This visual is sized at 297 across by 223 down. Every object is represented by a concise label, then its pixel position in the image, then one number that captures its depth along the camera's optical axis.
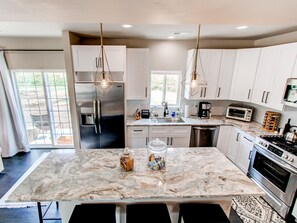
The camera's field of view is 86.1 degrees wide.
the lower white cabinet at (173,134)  3.55
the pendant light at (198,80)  3.60
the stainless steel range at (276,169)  2.15
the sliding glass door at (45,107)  3.94
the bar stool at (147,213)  1.50
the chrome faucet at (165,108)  3.96
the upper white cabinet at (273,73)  2.55
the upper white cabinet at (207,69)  3.48
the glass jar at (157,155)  1.83
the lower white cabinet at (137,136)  3.51
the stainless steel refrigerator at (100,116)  3.23
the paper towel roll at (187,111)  3.92
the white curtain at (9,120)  3.61
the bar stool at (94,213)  1.49
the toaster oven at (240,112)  3.56
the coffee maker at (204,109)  3.90
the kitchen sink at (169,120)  3.85
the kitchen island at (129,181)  1.47
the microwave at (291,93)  2.44
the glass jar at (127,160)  1.77
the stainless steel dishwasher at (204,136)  3.52
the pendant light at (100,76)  3.21
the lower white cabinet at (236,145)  3.05
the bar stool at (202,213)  1.49
